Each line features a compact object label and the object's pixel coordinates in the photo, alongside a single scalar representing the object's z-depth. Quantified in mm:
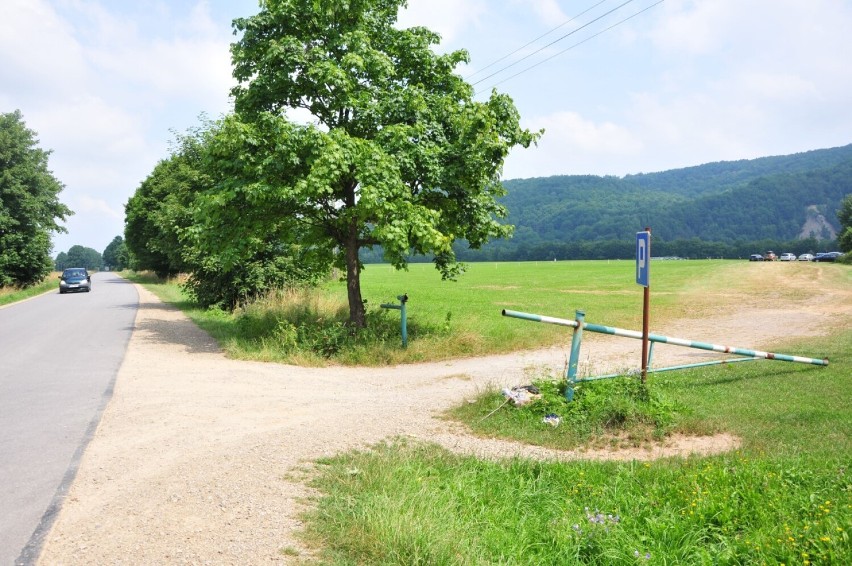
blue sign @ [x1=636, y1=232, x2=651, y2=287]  8188
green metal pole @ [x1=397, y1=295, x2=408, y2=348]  13703
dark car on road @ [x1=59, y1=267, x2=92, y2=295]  41275
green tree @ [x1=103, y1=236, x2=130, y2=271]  125919
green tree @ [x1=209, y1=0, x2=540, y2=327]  12766
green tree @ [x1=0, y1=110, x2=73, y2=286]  42625
